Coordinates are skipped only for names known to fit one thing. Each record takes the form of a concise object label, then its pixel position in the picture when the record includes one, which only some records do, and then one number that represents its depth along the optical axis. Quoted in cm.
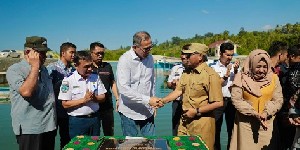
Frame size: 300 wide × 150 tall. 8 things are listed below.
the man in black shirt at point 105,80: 349
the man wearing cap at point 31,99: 221
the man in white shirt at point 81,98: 259
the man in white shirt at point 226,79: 337
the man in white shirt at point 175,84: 326
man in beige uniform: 249
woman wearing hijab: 251
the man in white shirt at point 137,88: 264
